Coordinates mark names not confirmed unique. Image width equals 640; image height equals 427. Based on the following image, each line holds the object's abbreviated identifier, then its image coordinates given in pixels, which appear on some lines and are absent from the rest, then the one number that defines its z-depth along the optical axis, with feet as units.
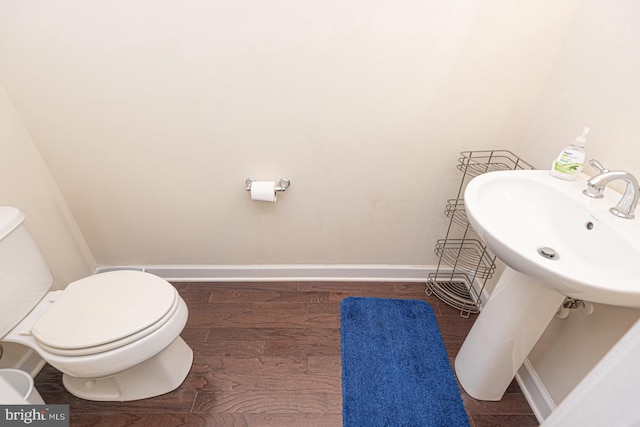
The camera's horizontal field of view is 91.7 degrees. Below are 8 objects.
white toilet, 3.25
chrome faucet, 2.69
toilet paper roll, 4.70
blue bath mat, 3.95
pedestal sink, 2.35
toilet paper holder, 4.80
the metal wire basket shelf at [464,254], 4.69
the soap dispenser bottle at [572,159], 3.26
